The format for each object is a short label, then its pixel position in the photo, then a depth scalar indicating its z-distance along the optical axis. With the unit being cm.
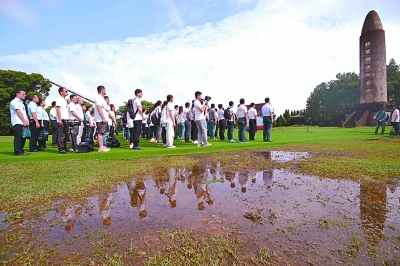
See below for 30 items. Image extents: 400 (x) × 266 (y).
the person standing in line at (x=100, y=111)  699
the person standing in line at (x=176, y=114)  1203
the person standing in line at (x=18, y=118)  641
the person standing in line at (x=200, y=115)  835
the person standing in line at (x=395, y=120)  1227
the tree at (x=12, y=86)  2961
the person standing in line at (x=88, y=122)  968
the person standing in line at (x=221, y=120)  1257
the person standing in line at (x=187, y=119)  1171
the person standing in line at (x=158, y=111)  998
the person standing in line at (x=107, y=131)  850
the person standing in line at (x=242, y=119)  1000
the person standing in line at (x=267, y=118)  1010
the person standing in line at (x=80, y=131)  979
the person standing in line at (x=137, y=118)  779
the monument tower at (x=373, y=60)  3044
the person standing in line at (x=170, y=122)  819
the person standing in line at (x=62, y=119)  681
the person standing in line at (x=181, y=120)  1146
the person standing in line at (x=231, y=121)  1088
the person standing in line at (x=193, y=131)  1122
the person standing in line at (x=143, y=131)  1545
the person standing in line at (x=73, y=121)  714
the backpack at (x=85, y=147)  744
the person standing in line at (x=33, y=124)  758
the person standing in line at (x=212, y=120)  1214
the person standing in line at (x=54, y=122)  908
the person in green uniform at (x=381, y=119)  1365
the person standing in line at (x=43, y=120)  840
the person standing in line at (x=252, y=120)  1094
